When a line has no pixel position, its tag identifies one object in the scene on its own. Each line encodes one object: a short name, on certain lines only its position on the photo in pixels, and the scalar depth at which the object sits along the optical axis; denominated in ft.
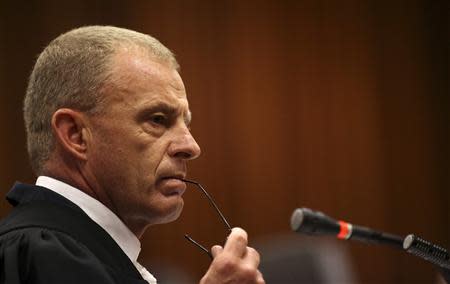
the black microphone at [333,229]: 10.86
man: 11.09
